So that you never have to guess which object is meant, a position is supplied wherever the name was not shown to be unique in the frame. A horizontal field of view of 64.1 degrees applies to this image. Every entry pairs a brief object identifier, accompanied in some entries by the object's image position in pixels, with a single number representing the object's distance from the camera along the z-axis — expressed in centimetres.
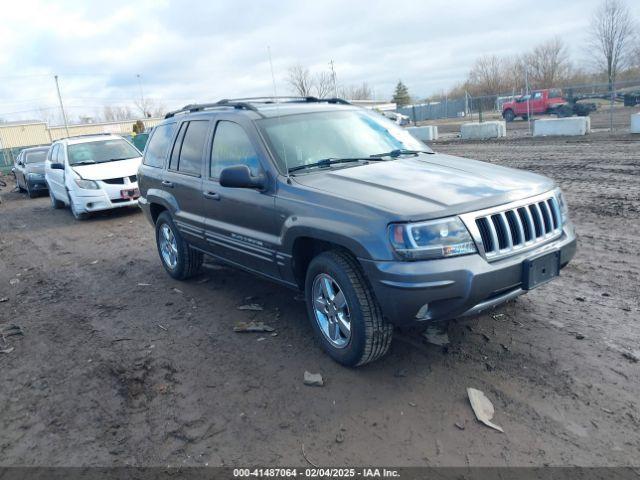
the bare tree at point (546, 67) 5297
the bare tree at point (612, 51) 4631
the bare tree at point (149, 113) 8195
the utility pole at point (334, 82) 6307
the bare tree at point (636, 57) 4681
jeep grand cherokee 323
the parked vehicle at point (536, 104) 3086
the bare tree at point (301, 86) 5509
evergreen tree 7262
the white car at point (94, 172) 1092
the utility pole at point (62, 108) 5282
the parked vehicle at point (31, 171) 1700
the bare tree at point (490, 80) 5557
